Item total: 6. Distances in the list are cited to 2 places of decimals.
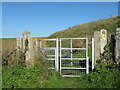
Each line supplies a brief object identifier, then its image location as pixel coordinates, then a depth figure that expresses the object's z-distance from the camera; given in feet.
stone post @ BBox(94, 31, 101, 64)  16.97
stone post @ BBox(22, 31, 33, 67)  16.84
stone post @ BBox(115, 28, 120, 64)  15.97
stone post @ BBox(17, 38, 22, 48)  18.58
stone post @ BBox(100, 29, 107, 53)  16.97
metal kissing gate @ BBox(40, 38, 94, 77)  17.53
